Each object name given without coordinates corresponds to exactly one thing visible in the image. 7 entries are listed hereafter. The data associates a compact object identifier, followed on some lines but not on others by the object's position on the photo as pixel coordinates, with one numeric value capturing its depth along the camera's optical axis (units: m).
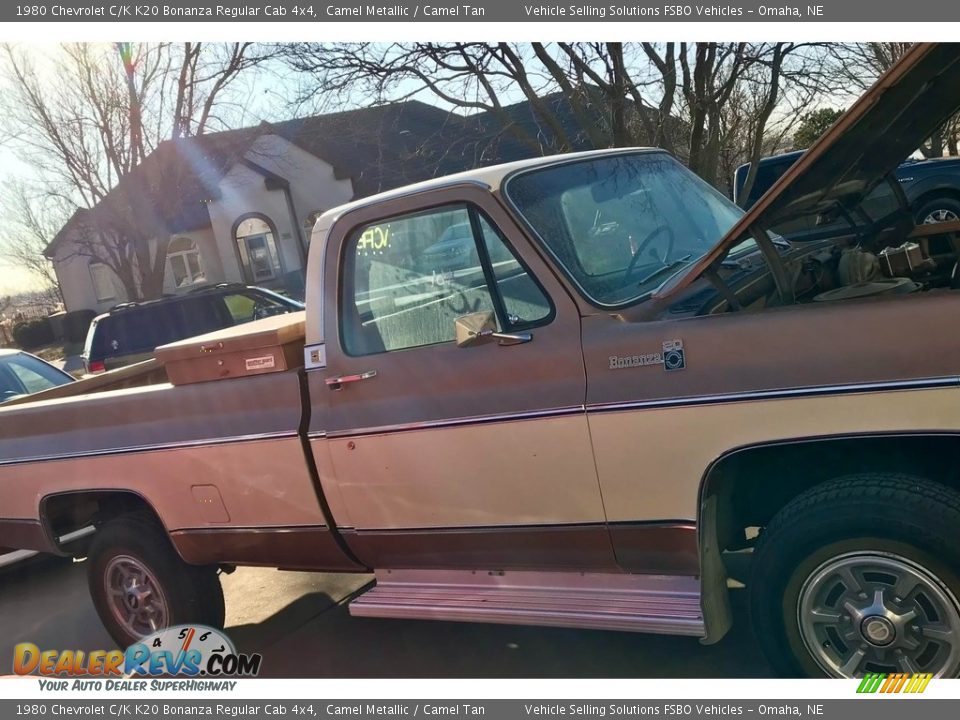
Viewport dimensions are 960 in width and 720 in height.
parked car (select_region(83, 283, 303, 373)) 13.15
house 22.83
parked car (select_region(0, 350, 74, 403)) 7.64
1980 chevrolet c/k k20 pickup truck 2.86
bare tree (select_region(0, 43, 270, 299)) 20.41
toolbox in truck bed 4.07
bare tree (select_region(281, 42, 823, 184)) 9.33
